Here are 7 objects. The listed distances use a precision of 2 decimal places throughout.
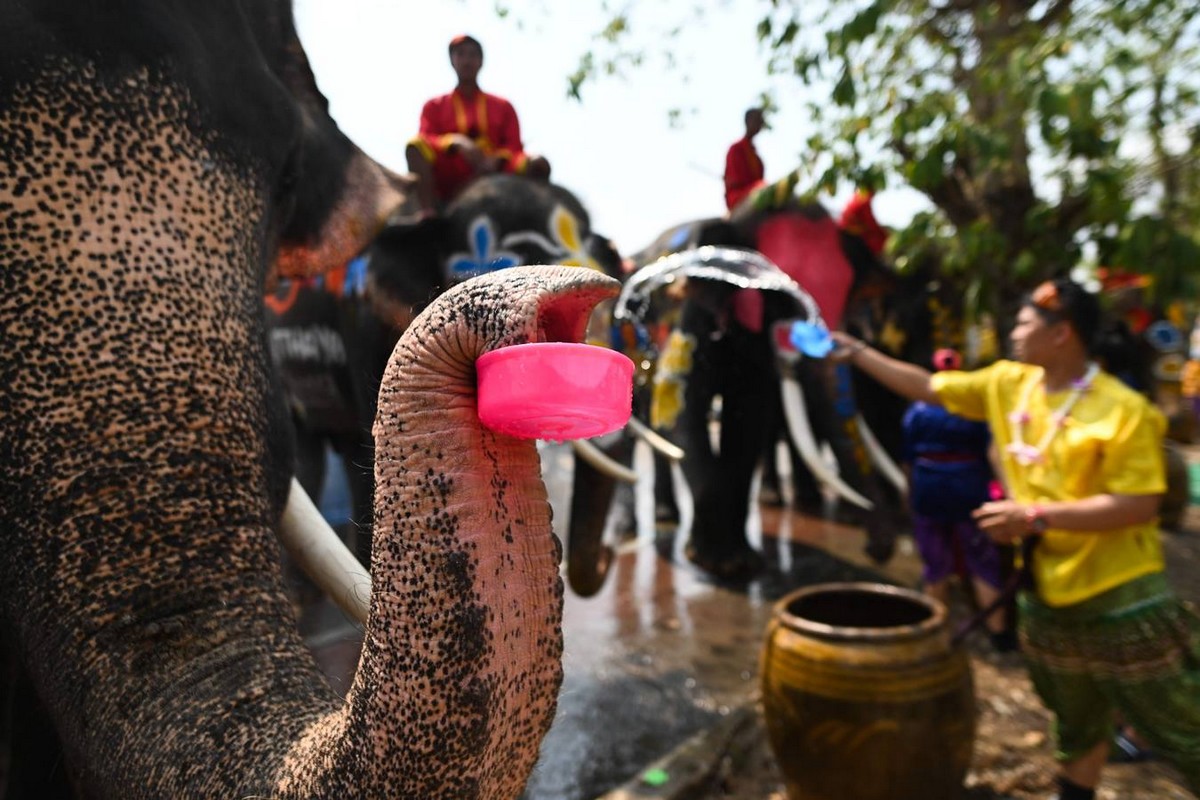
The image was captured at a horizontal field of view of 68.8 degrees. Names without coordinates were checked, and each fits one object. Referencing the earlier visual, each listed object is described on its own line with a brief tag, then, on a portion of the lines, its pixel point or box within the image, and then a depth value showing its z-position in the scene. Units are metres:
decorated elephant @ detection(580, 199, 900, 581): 4.40
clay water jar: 2.20
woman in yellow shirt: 2.17
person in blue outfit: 3.37
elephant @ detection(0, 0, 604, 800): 0.70
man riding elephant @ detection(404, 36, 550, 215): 3.83
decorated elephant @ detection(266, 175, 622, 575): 3.55
